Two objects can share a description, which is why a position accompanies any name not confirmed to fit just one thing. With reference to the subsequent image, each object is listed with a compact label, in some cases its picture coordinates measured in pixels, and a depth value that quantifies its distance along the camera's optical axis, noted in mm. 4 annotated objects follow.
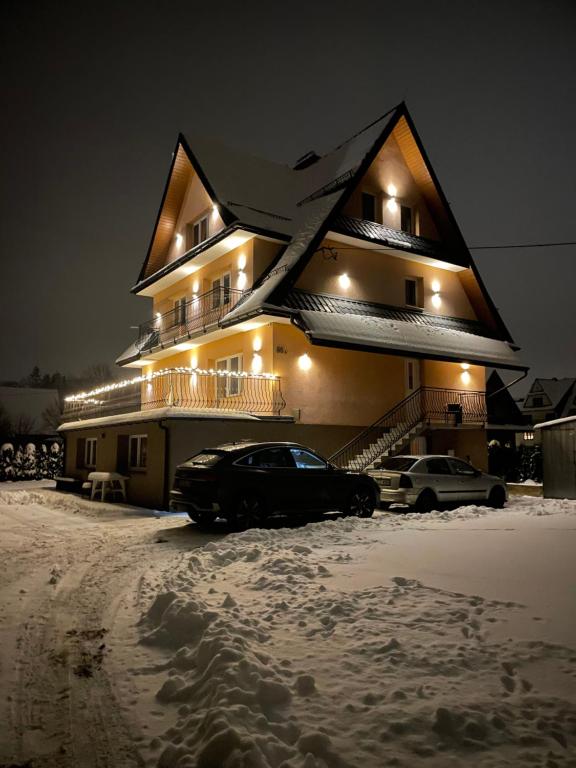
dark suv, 11367
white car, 14094
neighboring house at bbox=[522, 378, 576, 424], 63000
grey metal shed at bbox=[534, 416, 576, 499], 16875
